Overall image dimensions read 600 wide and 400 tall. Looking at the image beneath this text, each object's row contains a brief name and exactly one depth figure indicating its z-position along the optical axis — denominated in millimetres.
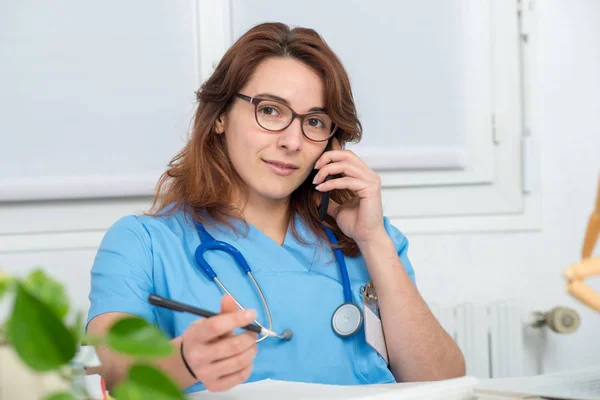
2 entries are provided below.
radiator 2100
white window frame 2098
